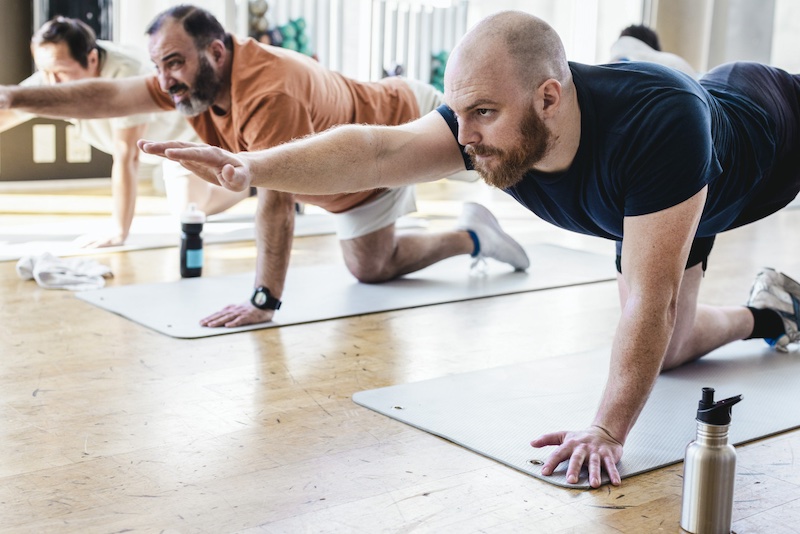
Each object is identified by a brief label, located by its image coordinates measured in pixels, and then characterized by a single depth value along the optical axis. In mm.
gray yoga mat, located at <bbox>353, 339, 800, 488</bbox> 1776
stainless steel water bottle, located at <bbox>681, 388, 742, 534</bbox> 1389
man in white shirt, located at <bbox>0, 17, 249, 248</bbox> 3549
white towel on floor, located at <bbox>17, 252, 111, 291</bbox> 3080
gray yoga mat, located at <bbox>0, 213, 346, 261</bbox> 3635
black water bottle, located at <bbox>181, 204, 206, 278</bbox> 3178
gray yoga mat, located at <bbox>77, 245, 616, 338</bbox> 2738
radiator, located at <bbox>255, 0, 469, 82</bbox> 6262
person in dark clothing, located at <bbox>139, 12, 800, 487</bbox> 1553
